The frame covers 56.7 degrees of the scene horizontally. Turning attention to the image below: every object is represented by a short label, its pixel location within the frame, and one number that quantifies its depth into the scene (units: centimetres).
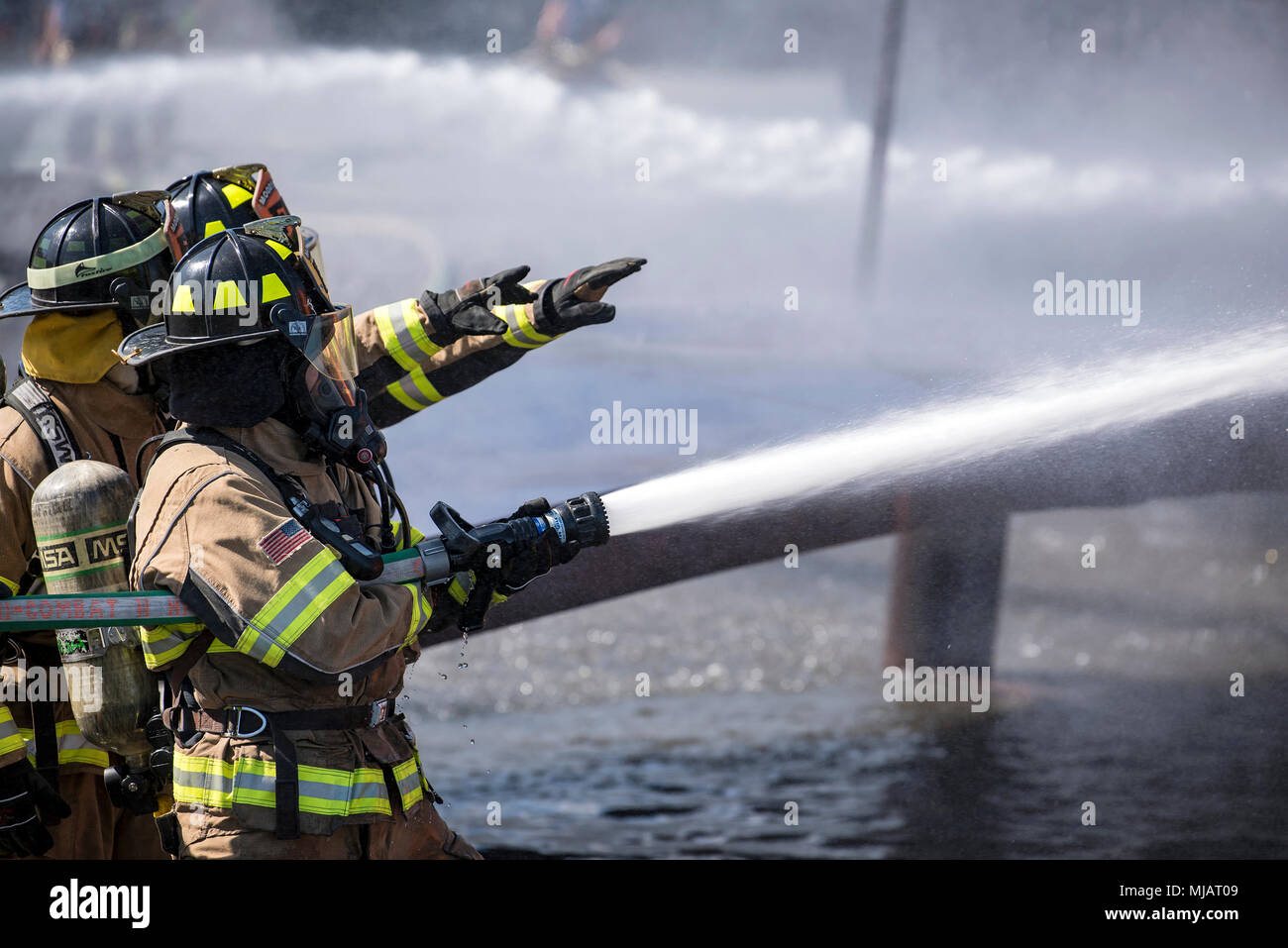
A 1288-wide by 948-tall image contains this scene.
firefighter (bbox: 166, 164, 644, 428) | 377
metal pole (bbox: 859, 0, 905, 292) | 580
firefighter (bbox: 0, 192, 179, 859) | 318
